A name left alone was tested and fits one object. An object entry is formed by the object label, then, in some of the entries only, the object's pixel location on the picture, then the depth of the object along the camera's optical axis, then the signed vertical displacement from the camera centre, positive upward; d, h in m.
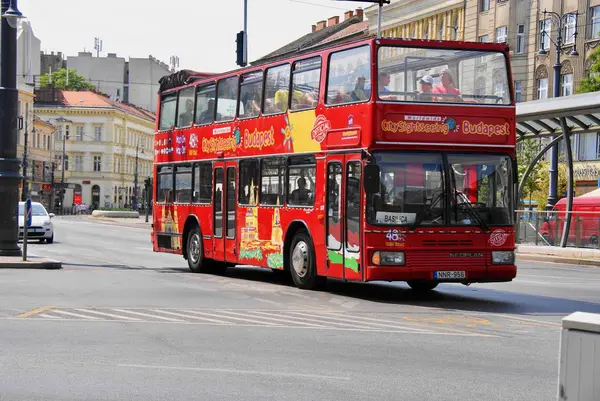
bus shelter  31.36 +2.88
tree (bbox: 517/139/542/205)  59.66 +2.77
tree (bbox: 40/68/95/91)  148.38 +16.38
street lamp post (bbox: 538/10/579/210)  44.25 +2.03
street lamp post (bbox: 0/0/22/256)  23.09 +1.48
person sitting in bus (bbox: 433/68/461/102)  17.19 +1.91
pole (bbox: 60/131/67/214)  119.12 +1.57
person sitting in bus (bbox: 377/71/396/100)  16.84 +1.88
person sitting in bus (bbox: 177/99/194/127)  24.11 +1.98
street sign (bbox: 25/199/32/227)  22.62 -0.11
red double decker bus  16.61 +0.74
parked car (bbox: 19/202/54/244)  39.38 -0.78
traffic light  35.00 +4.94
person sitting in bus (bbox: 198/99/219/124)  22.93 +1.93
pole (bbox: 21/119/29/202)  96.38 +4.42
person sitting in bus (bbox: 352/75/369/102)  17.02 +1.81
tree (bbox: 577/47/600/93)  52.12 +6.28
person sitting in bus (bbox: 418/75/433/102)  17.03 +1.87
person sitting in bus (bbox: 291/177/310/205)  18.78 +0.30
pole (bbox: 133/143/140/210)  130.80 +0.53
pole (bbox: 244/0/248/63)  47.38 +8.04
